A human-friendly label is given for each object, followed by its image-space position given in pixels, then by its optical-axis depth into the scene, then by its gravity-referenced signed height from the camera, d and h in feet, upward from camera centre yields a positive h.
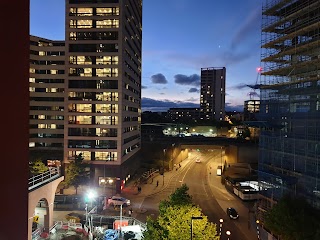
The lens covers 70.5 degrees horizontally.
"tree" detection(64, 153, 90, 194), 125.54 -31.63
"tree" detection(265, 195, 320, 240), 61.01 -28.56
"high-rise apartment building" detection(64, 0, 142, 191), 142.03 +23.08
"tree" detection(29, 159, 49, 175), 124.89 -27.61
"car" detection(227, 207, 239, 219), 95.62 -40.39
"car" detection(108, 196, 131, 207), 107.92 -39.76
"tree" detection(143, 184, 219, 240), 56.96 -27.00
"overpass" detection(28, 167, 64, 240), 57.64 -20.98
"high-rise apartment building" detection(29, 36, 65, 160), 178.94 +14.22
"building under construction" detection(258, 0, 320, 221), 81.57 +5.58
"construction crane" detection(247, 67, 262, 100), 111.37 +16.76
